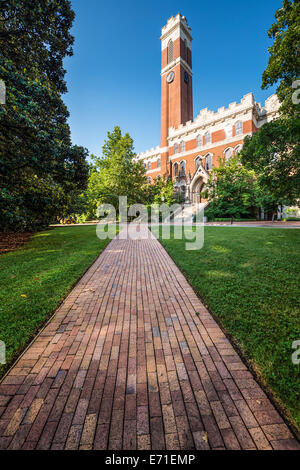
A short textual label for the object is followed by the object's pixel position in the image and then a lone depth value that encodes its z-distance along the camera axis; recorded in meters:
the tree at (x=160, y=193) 27.42
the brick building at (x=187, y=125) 26.16
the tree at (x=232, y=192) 20.78
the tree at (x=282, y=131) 5.61
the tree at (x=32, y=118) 5.87
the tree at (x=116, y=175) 21.28
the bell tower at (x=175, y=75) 33.88
